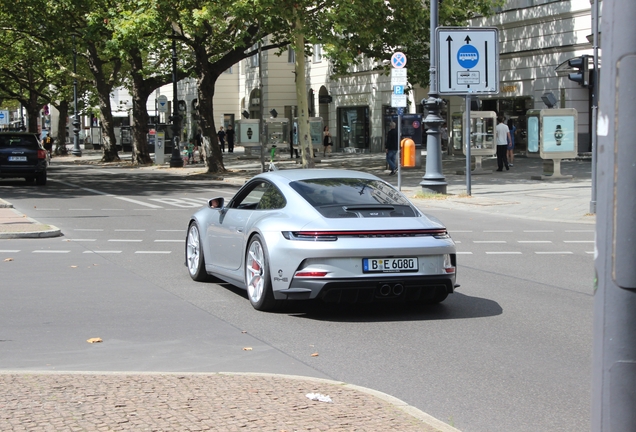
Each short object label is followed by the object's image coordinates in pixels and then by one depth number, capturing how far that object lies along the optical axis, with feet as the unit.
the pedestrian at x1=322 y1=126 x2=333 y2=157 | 167.84
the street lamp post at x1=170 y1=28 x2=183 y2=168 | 141.69
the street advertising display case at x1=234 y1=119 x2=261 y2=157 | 162.40
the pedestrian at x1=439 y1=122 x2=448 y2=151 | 163.63
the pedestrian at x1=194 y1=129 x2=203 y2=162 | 175.73
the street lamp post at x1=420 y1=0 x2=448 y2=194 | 80.02
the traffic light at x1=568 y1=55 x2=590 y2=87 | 62.18
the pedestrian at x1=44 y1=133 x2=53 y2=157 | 187.42
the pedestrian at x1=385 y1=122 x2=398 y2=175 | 111.75
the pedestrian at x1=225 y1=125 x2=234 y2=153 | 198.08
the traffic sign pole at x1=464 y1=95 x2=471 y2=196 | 79.34
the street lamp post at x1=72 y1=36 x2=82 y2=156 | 203.02
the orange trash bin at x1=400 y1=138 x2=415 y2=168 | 90.38
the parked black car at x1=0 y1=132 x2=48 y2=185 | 101.04
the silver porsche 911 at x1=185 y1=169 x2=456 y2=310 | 28.07
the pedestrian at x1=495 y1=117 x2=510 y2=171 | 112.27
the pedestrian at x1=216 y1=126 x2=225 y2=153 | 191.25
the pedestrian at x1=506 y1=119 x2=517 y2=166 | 120.72
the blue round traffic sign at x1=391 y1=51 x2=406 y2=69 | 81.92
